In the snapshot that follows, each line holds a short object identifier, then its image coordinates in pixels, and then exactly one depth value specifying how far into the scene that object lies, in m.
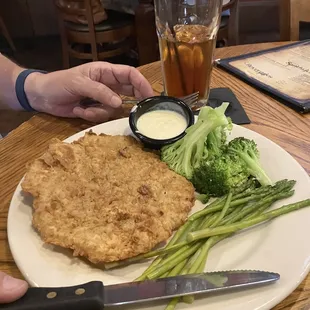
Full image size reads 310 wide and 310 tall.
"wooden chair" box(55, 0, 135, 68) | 1.29
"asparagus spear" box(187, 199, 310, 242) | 0.26
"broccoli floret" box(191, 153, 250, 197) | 0.31
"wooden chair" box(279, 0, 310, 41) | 0.54
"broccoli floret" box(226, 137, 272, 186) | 0.31
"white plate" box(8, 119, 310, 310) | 0.23
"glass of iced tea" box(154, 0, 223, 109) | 0.42
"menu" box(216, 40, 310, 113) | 0.42
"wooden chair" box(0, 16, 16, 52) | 1.75
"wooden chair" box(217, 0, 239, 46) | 1.35
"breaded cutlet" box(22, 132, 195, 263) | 0.26
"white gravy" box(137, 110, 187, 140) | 0.36
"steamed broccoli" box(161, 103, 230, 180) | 0.33
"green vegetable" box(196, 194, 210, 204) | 0.31
